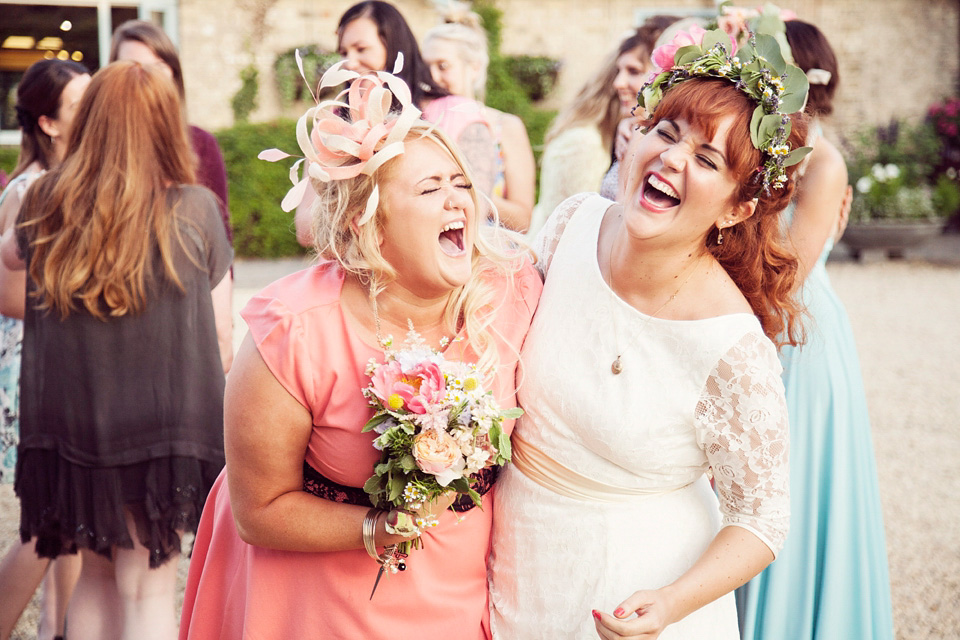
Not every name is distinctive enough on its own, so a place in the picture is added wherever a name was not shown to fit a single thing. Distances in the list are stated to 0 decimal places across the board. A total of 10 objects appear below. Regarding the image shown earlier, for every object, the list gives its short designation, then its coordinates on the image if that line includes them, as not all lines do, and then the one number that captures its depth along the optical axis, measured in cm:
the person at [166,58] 418
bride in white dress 196
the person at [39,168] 355
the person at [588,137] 455
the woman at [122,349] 283
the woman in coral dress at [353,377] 191
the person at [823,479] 297
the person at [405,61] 383
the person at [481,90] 430
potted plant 1284
